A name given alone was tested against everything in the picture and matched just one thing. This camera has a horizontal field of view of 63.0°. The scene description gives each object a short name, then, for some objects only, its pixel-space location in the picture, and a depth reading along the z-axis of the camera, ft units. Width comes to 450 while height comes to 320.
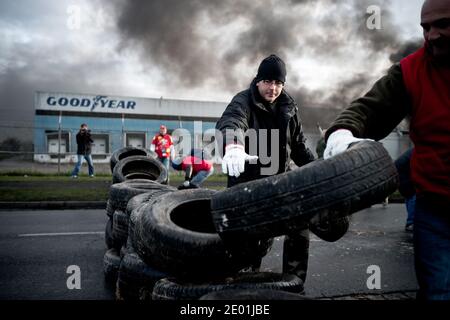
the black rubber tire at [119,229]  13.71
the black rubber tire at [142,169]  21.70
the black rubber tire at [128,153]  24.78
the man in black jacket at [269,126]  11.04
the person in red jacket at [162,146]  46.98
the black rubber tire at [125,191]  14.61
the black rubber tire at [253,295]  6.37
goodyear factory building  108.58
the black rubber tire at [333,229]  10.61
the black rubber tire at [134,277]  10.01
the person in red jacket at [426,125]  6.05
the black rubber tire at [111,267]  13.14
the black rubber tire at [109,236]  14.93
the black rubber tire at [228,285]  8.04
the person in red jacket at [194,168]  33.06
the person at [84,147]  55.67
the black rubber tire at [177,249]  8.69
